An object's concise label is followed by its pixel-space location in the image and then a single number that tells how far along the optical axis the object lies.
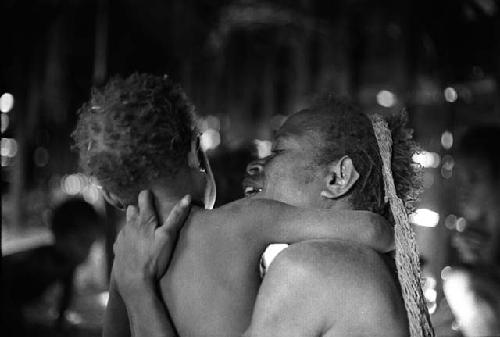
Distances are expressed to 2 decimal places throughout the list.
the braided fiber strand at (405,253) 1.46
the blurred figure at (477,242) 2.35
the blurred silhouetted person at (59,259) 4.45
